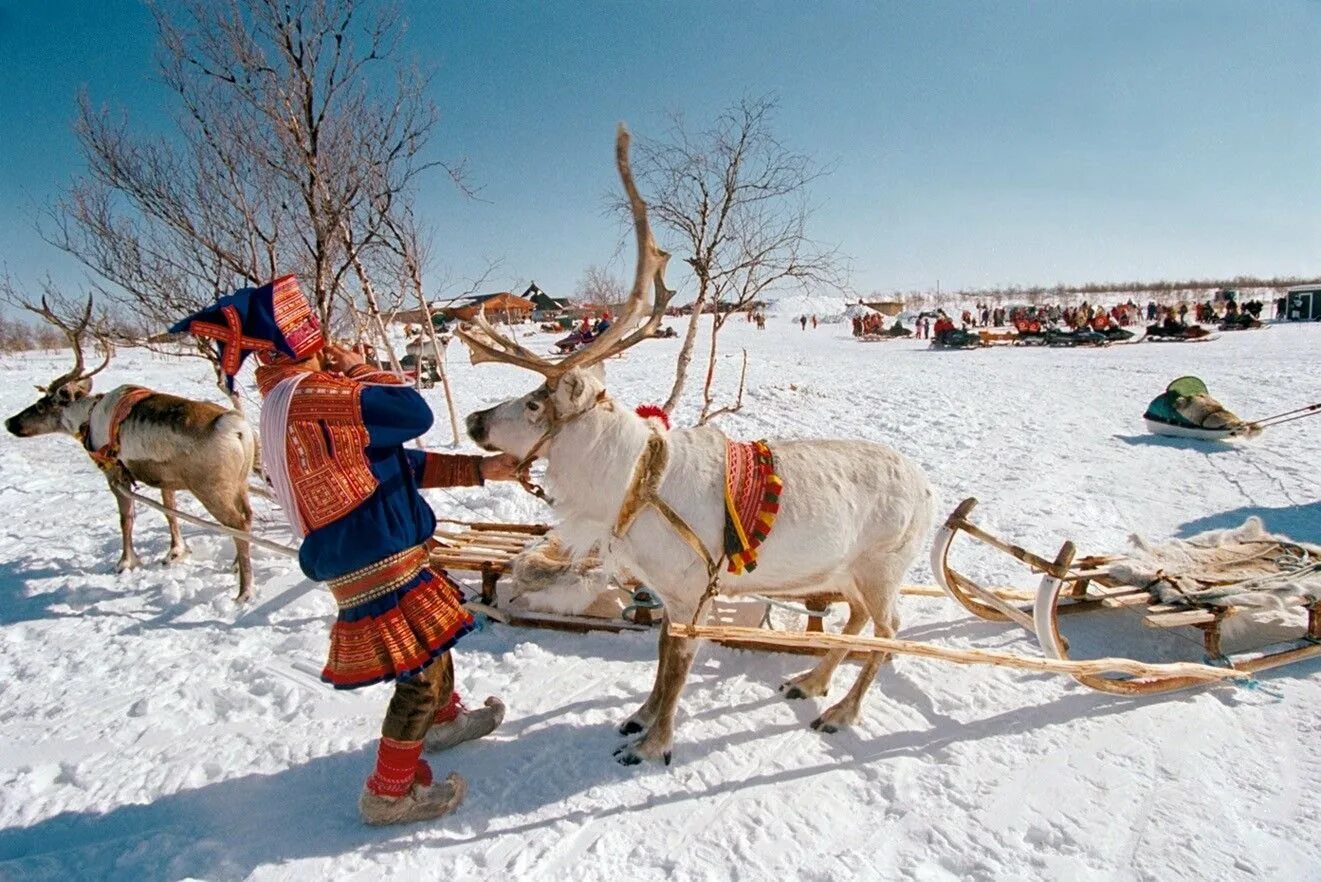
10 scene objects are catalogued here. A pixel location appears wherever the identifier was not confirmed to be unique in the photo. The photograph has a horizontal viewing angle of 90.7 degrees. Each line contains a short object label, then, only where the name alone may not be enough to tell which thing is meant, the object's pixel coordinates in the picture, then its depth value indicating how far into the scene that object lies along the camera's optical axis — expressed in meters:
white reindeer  2.88
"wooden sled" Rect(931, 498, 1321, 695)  3.14
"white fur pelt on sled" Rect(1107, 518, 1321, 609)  3.71
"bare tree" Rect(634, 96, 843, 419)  8.11
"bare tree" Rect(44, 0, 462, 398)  6.48
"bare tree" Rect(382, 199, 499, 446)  8.77
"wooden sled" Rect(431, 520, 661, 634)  4.28
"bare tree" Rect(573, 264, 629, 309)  59.51
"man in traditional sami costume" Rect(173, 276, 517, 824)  2.36
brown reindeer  4.94
